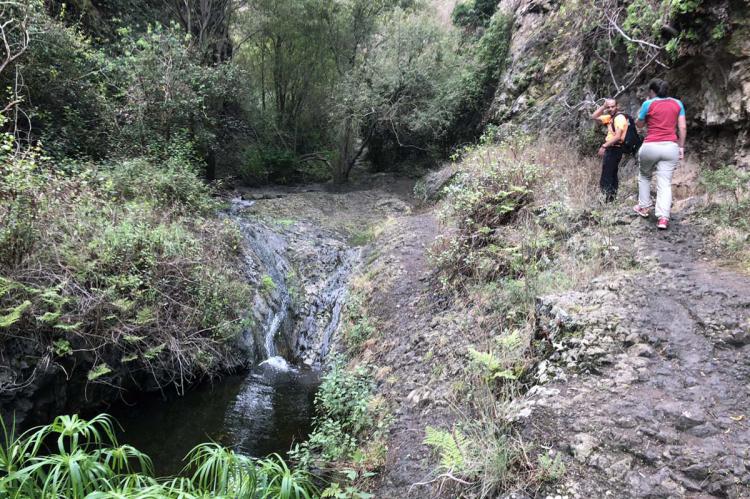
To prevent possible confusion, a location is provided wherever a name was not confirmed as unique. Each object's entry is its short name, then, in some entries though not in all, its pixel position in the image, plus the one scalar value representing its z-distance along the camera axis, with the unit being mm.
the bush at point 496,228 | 6129
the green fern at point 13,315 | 4574
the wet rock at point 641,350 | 3693
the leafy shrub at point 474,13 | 19672
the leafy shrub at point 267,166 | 18344
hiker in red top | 5438
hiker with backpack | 6223
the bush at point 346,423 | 4559
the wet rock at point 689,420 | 3021
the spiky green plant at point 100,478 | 2643
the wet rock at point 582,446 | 3020
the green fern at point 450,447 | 3293
